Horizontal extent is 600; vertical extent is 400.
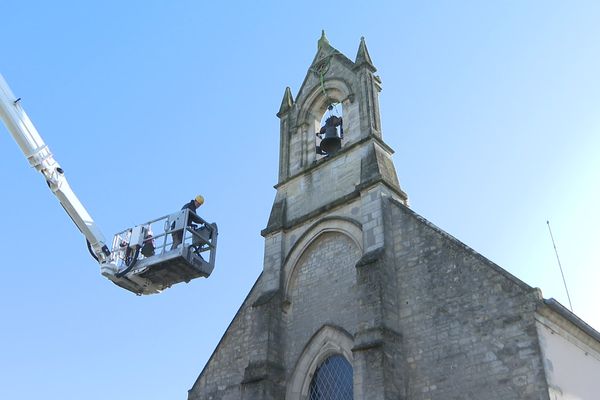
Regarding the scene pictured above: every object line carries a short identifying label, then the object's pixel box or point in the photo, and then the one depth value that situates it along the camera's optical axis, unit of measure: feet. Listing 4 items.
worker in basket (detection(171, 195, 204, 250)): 48.29
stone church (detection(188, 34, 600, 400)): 40.37
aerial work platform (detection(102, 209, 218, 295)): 47.65
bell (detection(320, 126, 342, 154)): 59.82
